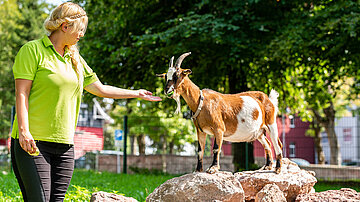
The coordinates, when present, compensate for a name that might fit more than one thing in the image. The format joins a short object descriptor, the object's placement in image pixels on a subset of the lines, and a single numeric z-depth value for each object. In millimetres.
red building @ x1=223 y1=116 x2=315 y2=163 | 14205
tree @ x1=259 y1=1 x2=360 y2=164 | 9875
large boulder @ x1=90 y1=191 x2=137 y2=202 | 4781
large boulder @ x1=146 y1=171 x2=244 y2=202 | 4738
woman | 2867
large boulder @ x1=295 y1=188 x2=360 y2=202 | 5068
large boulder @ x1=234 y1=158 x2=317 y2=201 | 5345
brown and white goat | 4859
